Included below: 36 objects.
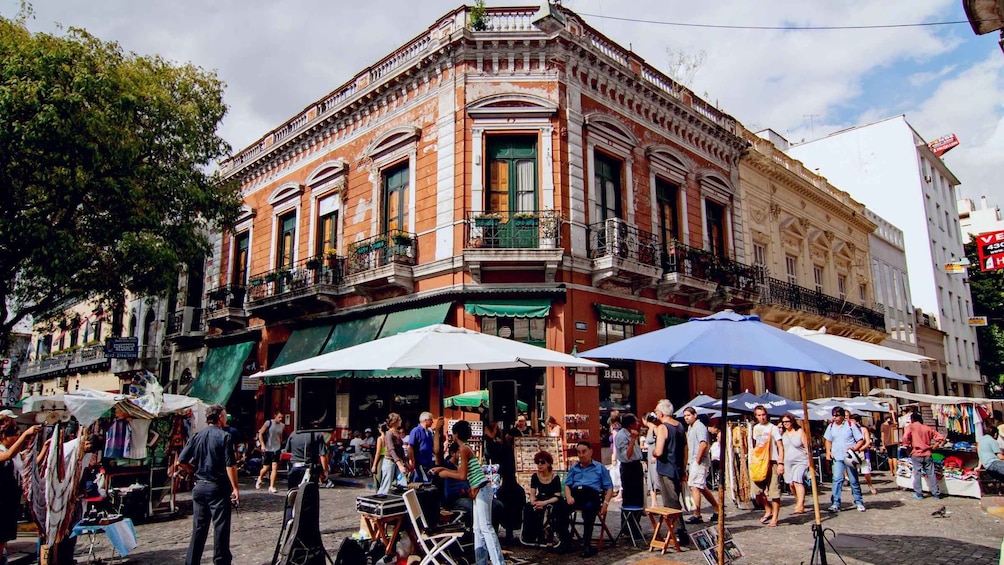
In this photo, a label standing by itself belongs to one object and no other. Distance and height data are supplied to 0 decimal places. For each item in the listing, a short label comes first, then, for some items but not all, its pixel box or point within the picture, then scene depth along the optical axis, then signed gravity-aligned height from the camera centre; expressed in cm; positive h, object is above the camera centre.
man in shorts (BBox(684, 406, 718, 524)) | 904 -97
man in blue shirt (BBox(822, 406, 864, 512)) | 1040 -98
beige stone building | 2162 +549
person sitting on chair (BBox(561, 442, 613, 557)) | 756 -113
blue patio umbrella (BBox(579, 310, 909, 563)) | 545 +39
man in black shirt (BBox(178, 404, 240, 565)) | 655 -94
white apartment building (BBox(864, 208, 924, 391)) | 2994 +514
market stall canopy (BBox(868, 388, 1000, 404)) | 1981 -22
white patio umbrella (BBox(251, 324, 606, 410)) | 751 +52
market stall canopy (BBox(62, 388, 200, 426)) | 1145 -15
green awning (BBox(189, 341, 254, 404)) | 2000 +76
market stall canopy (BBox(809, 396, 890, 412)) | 1571 -28
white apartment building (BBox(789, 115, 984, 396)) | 3491 +1138
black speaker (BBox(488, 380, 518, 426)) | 1202 -13
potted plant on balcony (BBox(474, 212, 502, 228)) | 1441 +398
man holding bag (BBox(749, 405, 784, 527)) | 929 -109
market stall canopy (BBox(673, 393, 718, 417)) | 1350 -16
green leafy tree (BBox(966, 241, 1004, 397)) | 4069 +511
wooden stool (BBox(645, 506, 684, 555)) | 737 -153
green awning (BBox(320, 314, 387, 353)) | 1605 +162
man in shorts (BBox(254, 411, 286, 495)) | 1423 -102
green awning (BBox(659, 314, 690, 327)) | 1672 +193
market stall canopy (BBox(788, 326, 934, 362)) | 1064 +74
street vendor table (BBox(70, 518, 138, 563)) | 712 -154
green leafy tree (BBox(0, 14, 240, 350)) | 1241 +499
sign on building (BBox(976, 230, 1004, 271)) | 1429 +323
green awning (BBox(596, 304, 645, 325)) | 1510 +191
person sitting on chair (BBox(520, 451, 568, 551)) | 754 -134
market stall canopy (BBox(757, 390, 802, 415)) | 1362 -26
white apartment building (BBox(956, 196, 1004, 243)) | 5400 +1499
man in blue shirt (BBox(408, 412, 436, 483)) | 879 -70
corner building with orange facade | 1452 +464
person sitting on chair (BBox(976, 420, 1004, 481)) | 1081 -112
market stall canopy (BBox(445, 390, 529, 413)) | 1371 -12
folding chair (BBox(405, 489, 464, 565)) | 612 -139
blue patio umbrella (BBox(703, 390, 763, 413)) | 1352 -21
